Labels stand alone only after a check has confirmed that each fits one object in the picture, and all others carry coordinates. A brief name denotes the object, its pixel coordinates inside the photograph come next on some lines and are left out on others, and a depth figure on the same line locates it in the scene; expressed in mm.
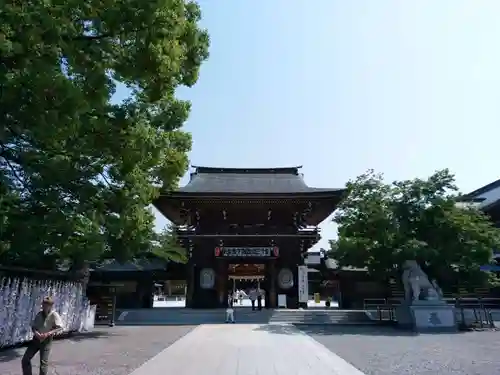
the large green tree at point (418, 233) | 18109
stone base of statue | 17094
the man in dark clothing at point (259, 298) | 24234
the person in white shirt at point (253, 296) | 23881
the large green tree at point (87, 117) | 6305
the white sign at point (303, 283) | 24391
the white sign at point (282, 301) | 24638
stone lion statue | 17891
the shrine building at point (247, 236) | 25125
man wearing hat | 6410
